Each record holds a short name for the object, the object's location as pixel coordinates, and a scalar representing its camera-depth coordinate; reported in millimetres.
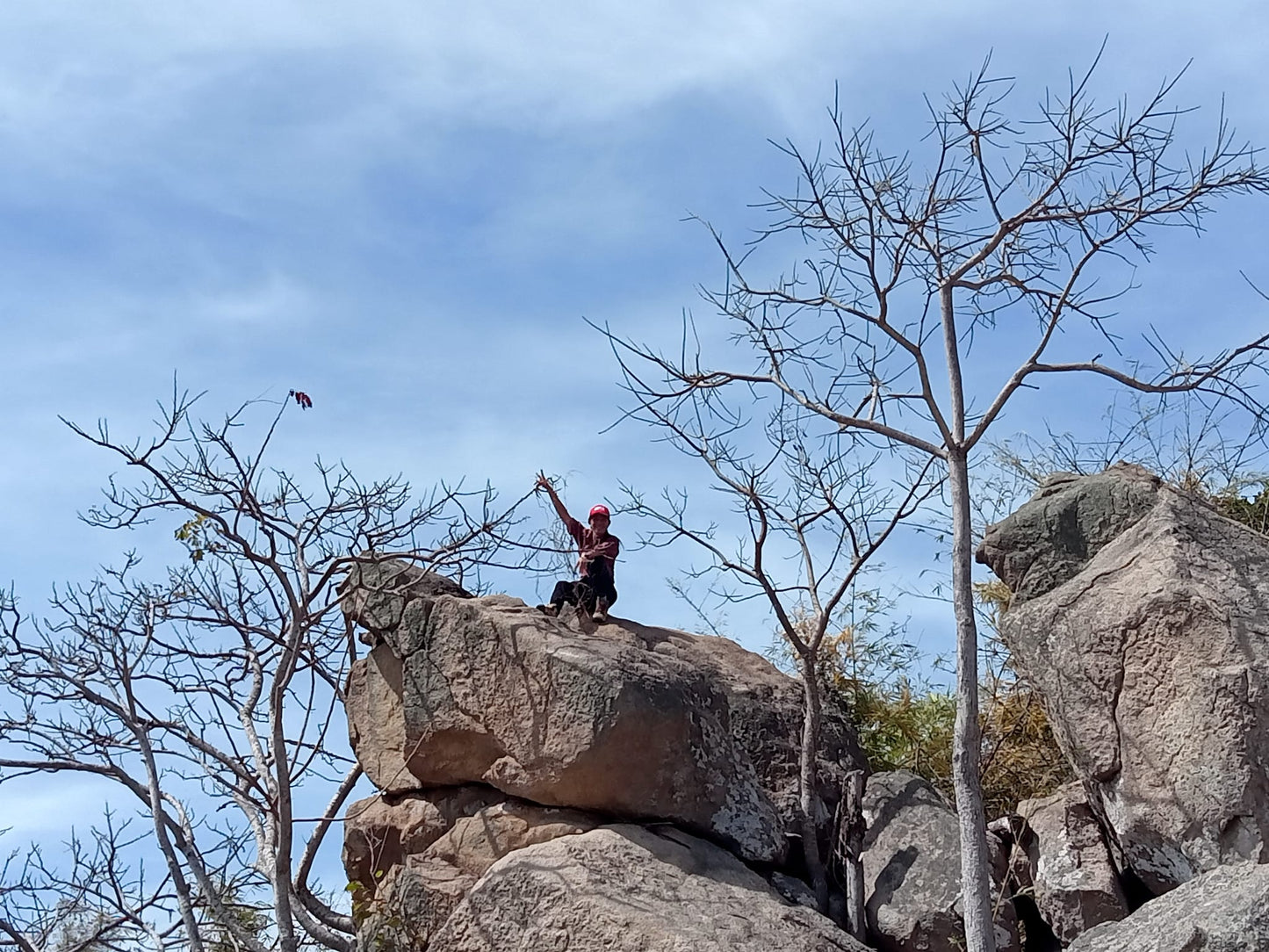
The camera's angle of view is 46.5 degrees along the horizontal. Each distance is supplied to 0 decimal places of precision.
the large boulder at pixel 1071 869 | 9281
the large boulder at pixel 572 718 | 9266
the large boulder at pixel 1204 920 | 6605
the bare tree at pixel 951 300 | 9320
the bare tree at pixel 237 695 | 8555
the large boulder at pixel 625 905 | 8312
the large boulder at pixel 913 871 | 9445
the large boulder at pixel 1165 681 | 8625
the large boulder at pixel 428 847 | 9398
